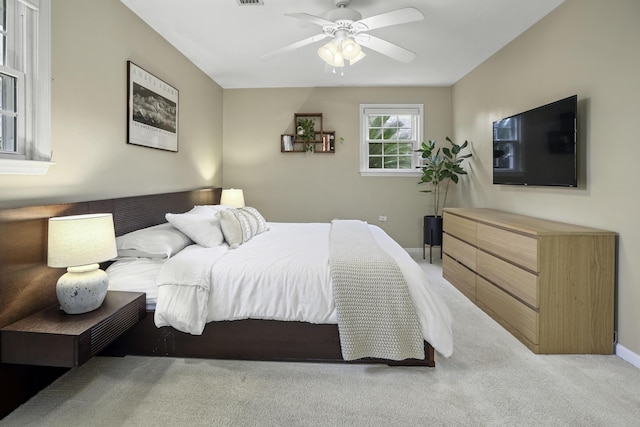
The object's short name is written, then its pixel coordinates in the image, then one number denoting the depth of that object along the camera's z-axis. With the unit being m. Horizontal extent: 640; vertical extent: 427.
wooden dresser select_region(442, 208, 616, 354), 2.27
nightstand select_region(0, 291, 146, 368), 1.57
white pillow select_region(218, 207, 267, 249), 2.81
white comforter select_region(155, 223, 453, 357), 2.05
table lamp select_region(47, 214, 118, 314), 1.75
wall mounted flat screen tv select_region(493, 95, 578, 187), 2.55
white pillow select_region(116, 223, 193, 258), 2.37
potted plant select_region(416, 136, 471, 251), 4.62
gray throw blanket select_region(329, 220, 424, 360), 2.00
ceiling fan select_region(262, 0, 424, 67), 2.43
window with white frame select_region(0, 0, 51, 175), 1.82
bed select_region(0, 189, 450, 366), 2.12
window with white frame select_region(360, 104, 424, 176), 5.19
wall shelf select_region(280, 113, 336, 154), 5.09
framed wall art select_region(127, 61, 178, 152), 2.86
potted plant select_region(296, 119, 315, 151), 5.07
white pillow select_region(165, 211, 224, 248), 2.68
